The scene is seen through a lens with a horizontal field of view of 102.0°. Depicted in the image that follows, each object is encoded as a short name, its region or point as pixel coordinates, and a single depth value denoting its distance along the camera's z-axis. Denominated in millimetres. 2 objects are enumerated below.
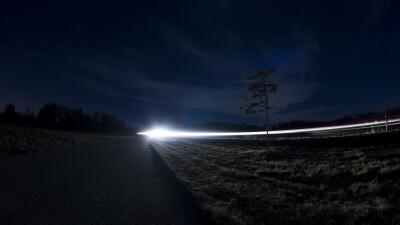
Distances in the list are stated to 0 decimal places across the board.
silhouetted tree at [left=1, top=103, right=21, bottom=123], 72562
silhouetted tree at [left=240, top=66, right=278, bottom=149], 14492
